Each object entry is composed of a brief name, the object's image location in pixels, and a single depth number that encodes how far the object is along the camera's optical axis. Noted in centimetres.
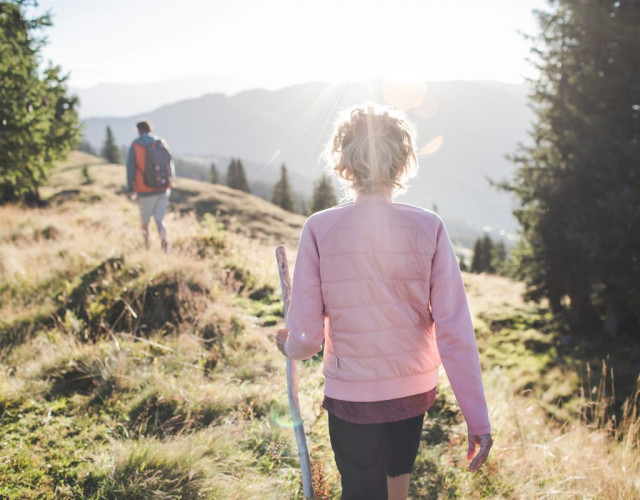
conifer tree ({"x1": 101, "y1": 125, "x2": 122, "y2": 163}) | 6931
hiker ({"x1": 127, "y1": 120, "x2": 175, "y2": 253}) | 756
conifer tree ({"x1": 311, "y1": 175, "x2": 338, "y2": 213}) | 4564
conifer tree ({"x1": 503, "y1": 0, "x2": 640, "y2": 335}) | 958
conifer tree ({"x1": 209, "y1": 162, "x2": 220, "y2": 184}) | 7038
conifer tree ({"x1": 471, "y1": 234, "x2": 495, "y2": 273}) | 4672
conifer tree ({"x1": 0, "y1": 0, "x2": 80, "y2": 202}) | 696
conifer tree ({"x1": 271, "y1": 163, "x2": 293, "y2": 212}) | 5428
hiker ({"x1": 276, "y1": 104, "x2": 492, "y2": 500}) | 181
